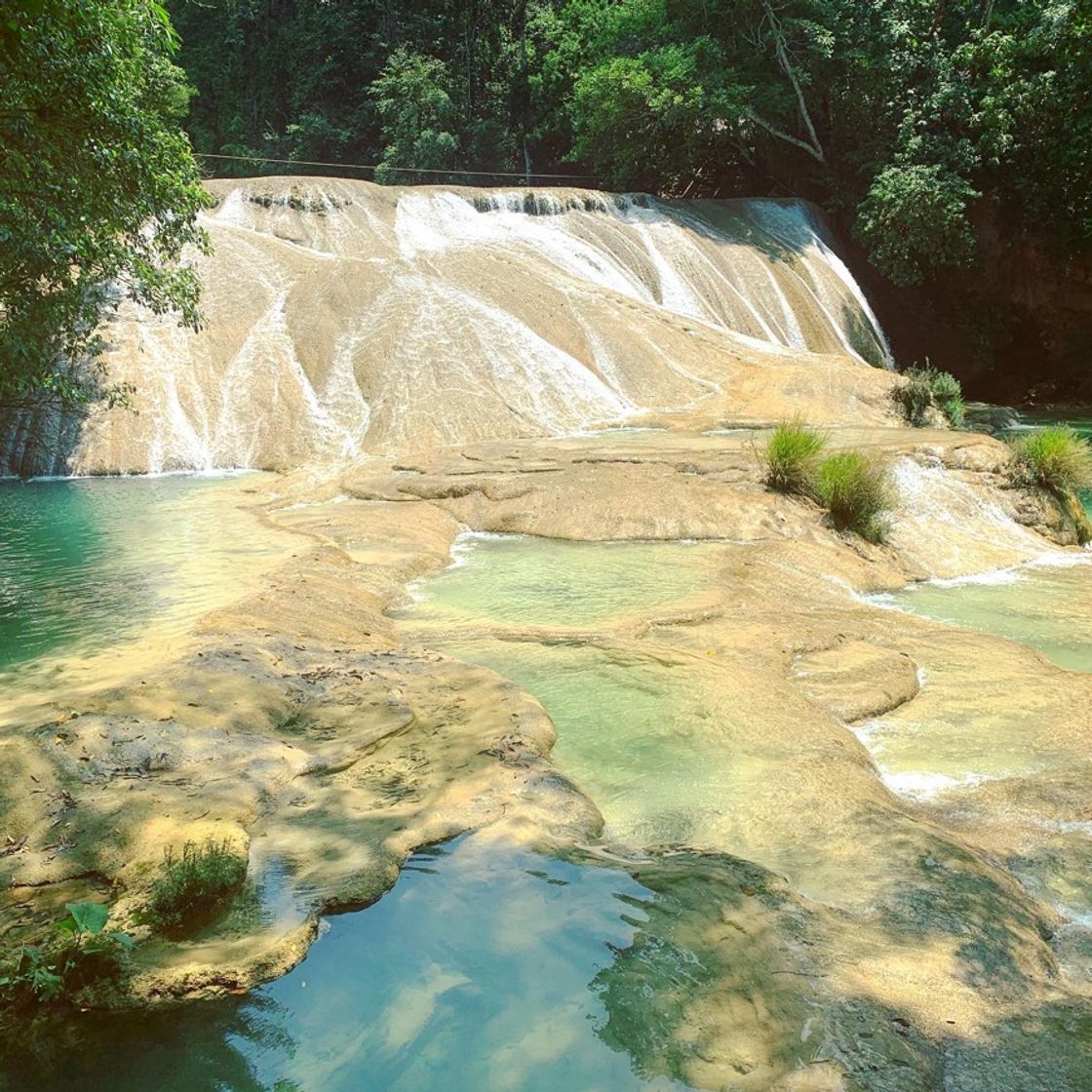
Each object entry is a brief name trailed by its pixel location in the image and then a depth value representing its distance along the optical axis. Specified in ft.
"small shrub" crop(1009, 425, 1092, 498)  36.71
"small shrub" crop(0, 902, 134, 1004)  9.57
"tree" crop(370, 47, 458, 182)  107.76
